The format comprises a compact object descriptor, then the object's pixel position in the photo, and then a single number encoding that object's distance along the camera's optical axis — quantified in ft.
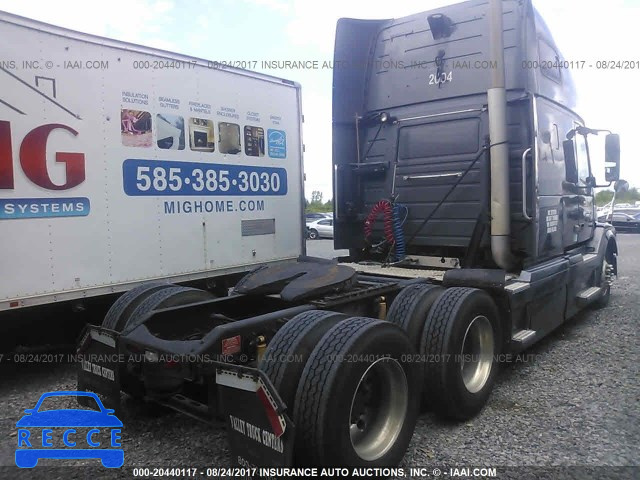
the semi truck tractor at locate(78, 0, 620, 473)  9.71
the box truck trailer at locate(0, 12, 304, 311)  15.26
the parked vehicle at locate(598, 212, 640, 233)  88.20
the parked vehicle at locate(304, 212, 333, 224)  90.21
